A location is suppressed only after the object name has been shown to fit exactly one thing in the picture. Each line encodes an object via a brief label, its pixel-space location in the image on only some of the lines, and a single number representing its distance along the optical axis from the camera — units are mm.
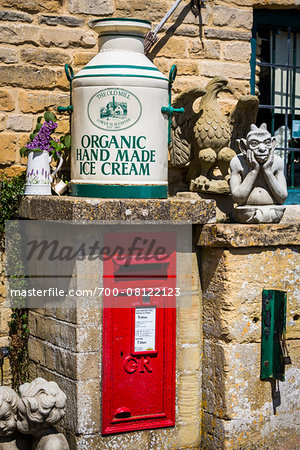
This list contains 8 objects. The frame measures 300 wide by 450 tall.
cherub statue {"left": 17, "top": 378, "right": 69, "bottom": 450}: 3936
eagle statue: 5219
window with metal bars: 6176
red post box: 4387
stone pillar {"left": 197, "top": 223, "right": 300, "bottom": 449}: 4492
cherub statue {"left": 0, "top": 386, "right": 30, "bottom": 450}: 3920
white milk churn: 4422
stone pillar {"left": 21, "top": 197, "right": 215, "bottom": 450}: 4281
